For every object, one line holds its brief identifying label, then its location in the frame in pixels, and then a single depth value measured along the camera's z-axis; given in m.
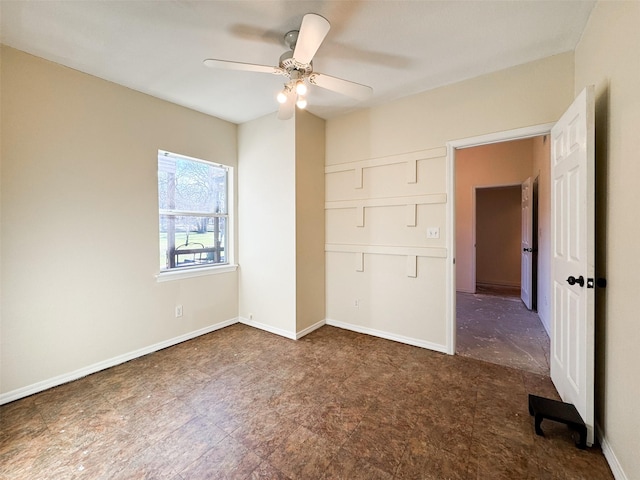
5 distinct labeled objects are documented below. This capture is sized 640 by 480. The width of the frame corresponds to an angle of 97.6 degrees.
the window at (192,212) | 3.03
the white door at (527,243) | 4.21
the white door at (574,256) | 1.57
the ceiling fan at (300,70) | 1.54
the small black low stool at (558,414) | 1.57
